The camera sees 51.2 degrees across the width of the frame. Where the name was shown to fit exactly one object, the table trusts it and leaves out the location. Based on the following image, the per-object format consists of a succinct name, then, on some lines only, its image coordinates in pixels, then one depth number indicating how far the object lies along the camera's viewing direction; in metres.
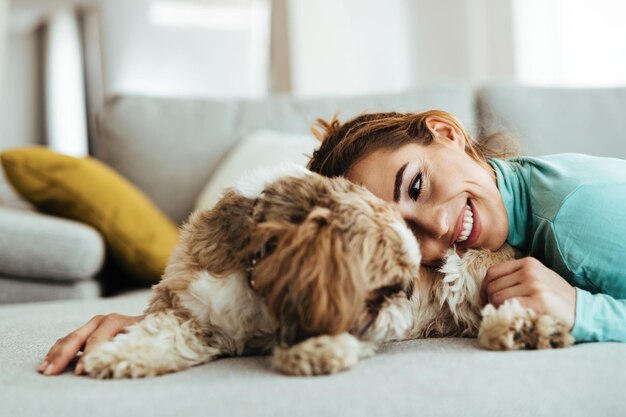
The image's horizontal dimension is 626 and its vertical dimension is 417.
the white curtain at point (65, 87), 7.05
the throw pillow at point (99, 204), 2.90
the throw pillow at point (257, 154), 2.92
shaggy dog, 1.19
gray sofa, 1.09
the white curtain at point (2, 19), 5.35
